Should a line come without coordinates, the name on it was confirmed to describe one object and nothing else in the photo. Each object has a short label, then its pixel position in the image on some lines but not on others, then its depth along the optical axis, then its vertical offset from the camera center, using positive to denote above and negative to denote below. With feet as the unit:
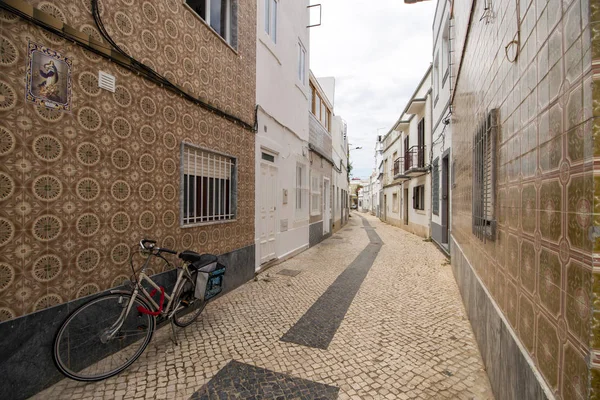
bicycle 8.59 -3.77
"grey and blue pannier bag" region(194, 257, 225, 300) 12.03 -3.16
